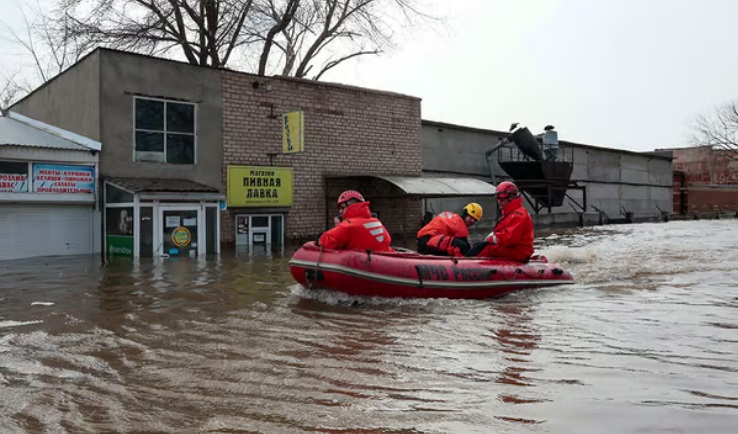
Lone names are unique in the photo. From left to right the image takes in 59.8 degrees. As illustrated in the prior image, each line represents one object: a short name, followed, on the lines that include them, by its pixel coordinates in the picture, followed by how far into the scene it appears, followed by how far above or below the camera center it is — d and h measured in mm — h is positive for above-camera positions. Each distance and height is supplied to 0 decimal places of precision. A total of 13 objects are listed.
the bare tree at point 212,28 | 22094 +7144
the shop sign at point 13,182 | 13547 +811
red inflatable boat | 7770 -697
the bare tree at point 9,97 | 33562 +6472
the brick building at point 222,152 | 14938 +1836
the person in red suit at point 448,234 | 9359 -246
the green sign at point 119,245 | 14430 -580
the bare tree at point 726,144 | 46594 +5269
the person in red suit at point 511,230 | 8727 -181
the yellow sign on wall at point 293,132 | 16891 +2313
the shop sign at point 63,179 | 14109 +932
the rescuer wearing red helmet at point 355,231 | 8133 -163
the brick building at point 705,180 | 42500 +2573
